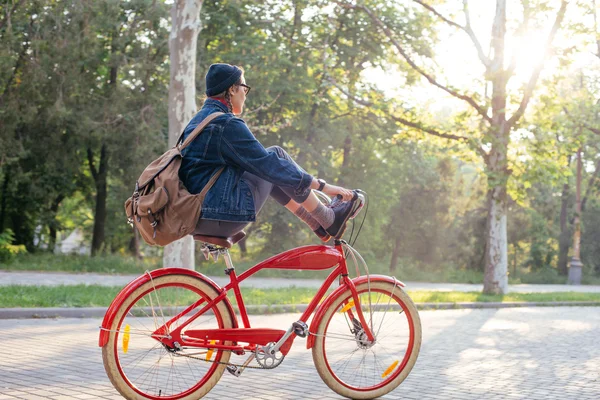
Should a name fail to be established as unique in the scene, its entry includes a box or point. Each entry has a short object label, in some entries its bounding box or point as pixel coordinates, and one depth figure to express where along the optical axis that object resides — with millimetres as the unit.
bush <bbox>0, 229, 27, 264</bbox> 23328
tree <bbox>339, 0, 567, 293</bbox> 19672
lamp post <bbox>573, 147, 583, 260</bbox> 37469
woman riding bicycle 4586
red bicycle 4625
